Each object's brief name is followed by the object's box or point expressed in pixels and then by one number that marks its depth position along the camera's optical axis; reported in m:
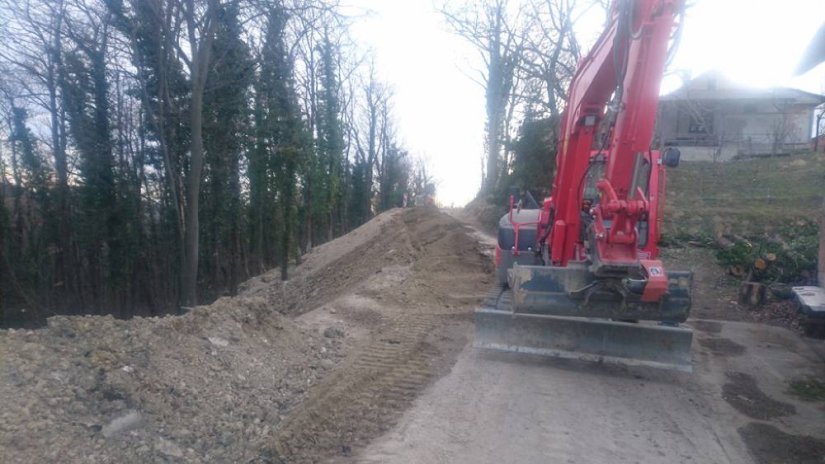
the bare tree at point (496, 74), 24.83
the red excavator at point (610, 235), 6.57
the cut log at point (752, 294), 12.77
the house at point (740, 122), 32.44
